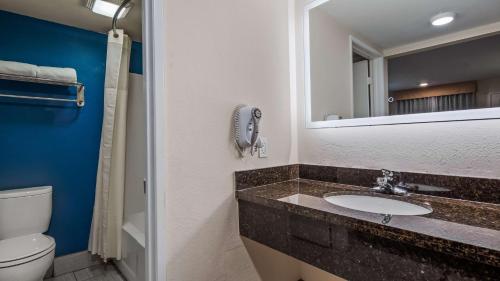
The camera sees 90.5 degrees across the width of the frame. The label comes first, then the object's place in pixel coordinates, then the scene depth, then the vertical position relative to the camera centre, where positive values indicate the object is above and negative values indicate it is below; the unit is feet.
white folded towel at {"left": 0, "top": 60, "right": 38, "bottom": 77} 6.11 +1.95
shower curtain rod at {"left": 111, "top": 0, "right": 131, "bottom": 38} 5.42 +3.08
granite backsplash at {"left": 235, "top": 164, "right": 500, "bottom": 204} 3.22 -0.66
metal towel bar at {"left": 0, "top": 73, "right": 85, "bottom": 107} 6.35 +1.72
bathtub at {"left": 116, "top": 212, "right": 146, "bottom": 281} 5.76 -2.62
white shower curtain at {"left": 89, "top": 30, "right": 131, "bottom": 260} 6.59 -0.49
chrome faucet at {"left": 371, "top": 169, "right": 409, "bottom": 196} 3.70 -0.70
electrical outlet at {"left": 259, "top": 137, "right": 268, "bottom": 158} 4.52 -0.15
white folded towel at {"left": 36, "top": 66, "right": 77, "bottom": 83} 6.59 +1.94
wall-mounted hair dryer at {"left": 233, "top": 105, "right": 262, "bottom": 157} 4.04 +0.27
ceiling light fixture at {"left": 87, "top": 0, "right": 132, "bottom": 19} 6.06 +3.46
